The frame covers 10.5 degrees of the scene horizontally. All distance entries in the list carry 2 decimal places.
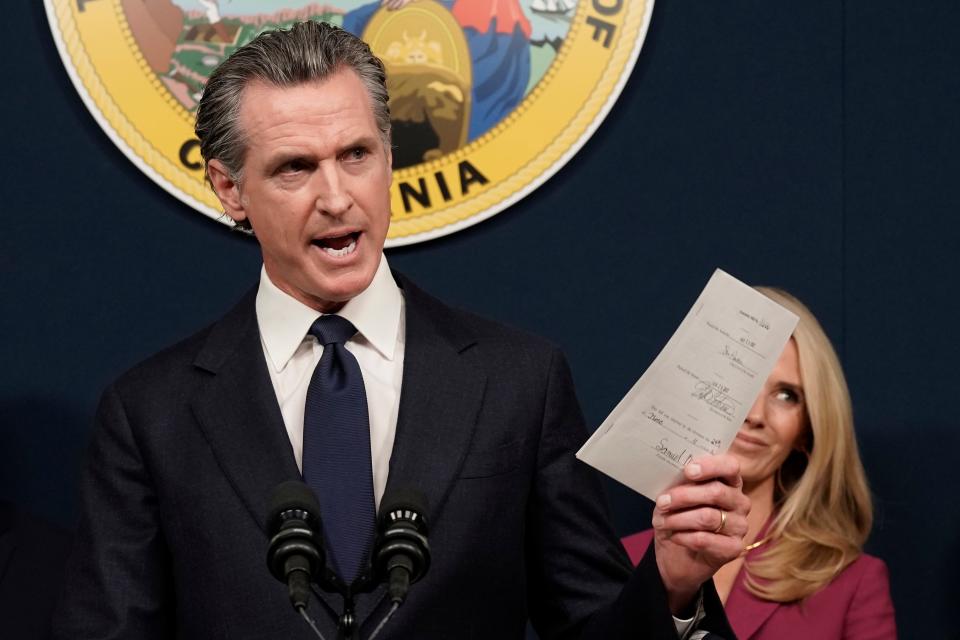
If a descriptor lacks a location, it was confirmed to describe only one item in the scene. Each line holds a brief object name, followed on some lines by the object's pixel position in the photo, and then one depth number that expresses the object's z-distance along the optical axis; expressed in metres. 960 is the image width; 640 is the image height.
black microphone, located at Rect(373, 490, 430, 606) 4.53
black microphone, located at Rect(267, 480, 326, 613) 4.52
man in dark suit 4.95
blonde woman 5.69
